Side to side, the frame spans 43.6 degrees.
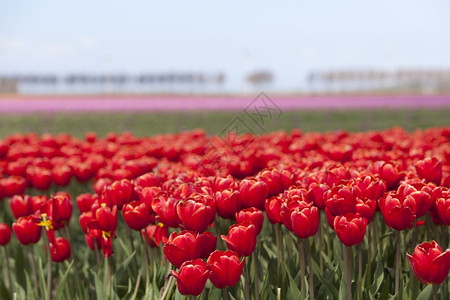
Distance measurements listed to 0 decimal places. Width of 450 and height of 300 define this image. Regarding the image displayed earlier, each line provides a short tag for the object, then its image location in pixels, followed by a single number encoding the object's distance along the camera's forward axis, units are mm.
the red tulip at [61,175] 5133
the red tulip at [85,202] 3811
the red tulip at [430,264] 2303
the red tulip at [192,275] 2289
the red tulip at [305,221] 2621
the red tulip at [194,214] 2639
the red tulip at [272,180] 3314
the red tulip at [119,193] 3484
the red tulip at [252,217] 2686
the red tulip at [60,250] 3506
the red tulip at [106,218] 3273
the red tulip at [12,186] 4652
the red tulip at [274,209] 2887
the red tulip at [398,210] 2613
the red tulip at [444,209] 2756
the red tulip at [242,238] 2482
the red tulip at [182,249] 2385
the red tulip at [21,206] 3857
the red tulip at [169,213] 2902
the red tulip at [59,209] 3535
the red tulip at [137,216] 3180
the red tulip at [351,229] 2508
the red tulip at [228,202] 2967
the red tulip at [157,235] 3245
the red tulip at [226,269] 2334
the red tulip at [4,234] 3721
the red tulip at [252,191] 2998
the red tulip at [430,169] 3504
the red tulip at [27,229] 3504
